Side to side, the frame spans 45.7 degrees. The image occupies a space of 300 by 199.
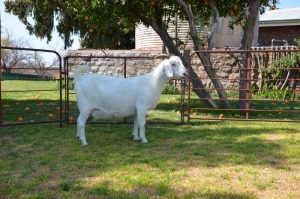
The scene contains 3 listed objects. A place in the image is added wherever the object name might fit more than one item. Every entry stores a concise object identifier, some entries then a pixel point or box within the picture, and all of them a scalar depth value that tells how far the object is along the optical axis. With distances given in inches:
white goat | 222.5
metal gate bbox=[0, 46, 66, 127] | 299.0
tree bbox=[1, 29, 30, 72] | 1029.8
